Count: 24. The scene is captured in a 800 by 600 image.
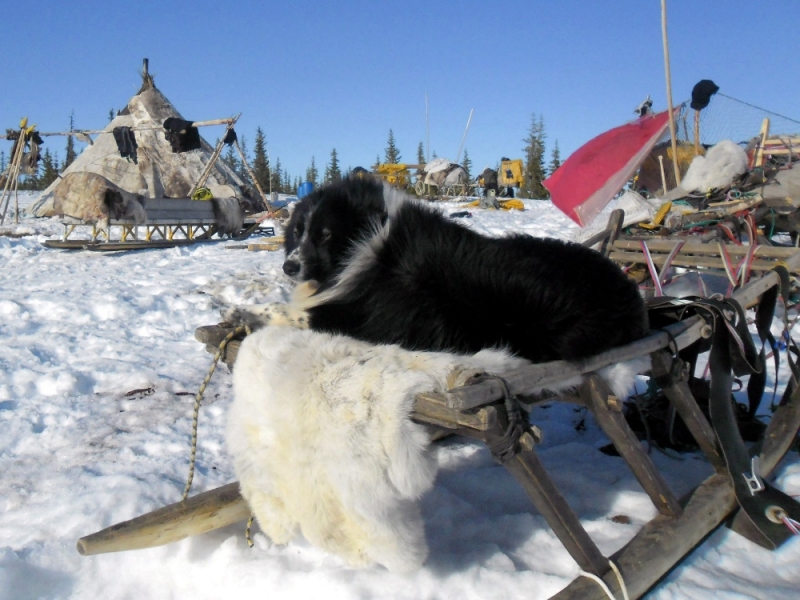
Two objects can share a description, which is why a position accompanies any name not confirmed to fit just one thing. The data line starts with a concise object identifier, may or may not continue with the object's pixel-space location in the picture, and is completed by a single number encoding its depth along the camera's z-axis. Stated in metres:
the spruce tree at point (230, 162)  22.90
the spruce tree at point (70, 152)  41.65
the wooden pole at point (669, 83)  5.82
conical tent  19.09
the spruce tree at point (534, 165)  35.84
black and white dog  1.84
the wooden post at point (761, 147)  7.86
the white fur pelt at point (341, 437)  1.57
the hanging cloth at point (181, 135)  12.52
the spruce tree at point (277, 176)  44.27
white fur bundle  6.15
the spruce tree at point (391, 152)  41.41
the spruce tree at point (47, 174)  40.04
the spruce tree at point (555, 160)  45.94
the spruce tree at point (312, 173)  51.59
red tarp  7.45
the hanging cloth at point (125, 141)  13.23
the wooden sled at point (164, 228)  10.18
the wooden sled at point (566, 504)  1.50
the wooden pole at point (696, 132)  7.97
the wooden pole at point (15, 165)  12.89
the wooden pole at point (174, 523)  2.01
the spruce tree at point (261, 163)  41.00
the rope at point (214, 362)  2.10
